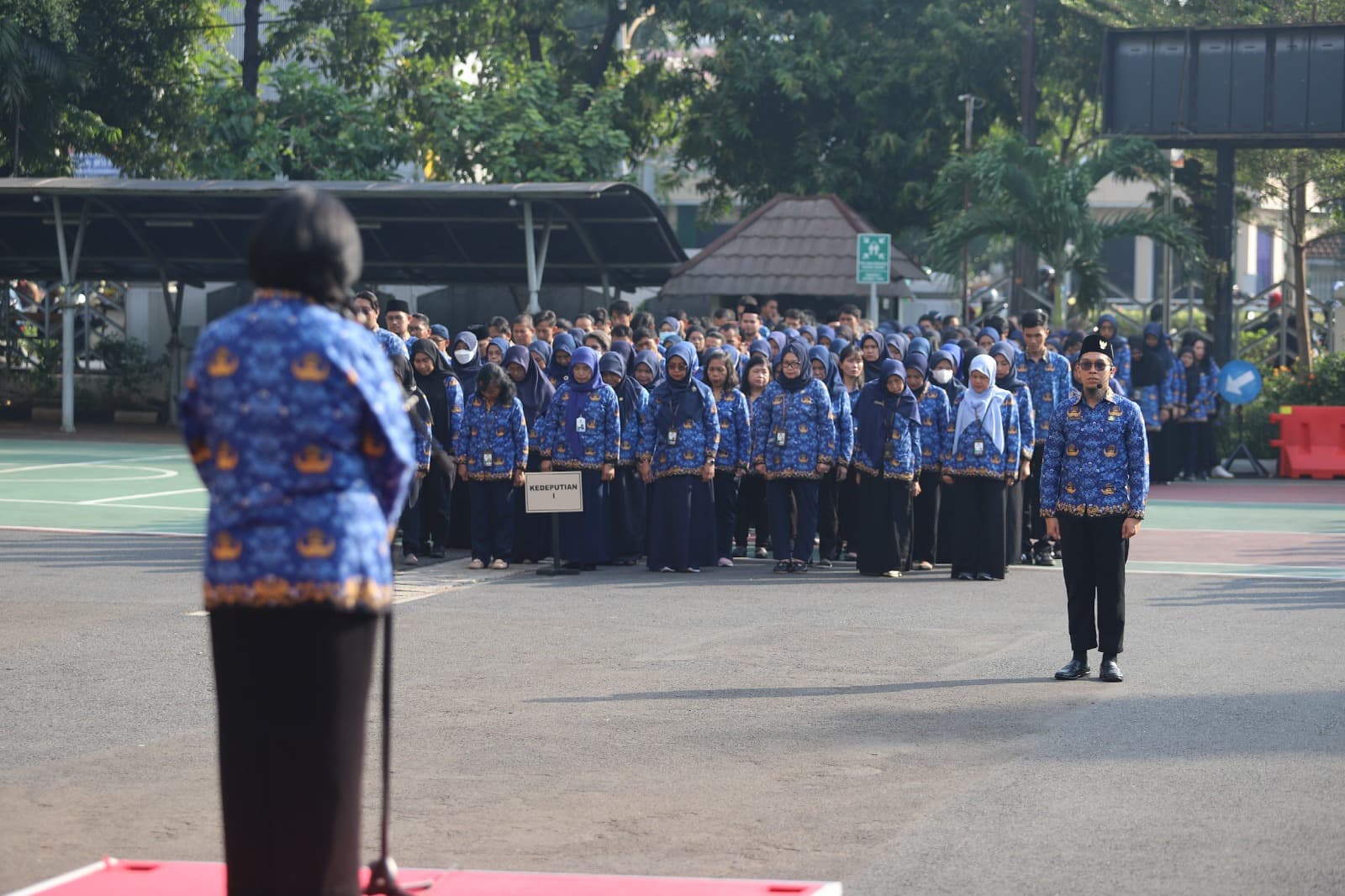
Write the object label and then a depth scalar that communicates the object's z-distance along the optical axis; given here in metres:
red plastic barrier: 25.91
